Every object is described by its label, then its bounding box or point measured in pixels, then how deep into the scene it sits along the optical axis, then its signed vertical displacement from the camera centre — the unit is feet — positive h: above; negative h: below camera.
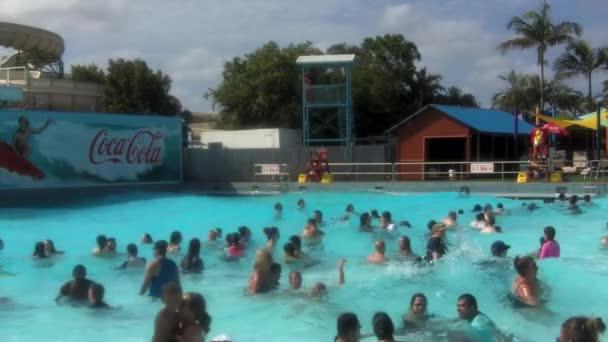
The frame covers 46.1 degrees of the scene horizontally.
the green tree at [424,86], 172.45 +18.98
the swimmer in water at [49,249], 49.85 -5.93
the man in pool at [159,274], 29.71 -4.59
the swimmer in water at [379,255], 42.74 -5.55
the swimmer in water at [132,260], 43.96 -5.97
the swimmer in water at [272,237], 45.74 -4.78
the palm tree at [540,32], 124.16 +23.00
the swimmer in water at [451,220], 61.00 -4.91
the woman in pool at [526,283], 27.58 -4.75
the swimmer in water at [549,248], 39.73 -4.71
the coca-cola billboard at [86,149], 91.09 +2.12
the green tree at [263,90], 151.02 +15.94
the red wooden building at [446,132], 105.70 +4.74
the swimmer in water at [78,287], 33.76 -5.82
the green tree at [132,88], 168.14 +18.02
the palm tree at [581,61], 138.21 +19.99
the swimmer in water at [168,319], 17.85 -3.91
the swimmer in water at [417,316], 26.68 -5.82
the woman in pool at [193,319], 17.81 -4.11
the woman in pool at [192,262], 41.29 -5.74
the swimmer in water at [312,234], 54.95 -5.47
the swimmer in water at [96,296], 32.58 -6.11
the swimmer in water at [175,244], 46.88 -5.35
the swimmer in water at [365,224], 57.98 -4.90
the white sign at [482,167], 91.30 -0.45
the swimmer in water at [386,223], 56.95 -4.80
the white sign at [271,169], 102.72 -0.75
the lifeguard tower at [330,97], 113.19 +10.82
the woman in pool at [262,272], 34.42 -5.26
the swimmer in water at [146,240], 55.88 -5.96
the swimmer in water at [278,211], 73.56 -4.97
